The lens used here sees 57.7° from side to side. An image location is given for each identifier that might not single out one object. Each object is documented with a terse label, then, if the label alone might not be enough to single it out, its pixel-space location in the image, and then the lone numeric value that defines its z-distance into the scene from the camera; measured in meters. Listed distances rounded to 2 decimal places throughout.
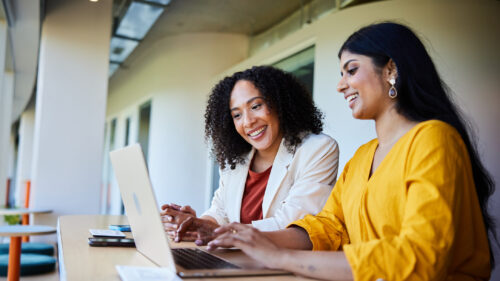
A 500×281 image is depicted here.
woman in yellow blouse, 1.03
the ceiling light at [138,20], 5.59
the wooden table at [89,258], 1.07
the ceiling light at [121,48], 7.25
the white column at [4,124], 4.80
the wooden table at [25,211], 4.02
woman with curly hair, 1.92
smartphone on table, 1.54
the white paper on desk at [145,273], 1.01
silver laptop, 1.08
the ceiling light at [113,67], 9.07
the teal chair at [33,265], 2.87
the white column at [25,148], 11.51
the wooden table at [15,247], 2.71
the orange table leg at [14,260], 2.71
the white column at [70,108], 4.28
